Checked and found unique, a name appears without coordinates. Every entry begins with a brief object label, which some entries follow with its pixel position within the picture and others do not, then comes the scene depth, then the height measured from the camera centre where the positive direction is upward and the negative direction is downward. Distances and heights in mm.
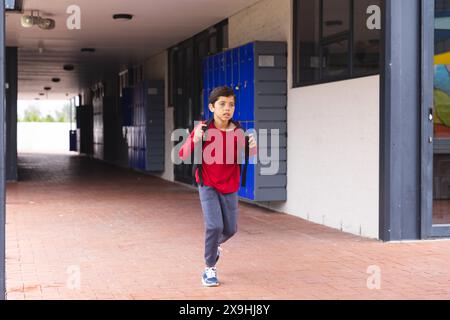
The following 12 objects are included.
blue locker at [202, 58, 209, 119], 11875 +836
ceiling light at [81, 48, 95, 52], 16969 +2047
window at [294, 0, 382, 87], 7605 +1099
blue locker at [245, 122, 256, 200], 9641 -624
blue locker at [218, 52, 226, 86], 10898 +987
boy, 5168 -291
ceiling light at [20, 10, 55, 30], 11508 +1881
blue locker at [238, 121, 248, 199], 10008 -844
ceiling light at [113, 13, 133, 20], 11711 +1979
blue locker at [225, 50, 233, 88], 10539 +983
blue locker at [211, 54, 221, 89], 11195 +1013
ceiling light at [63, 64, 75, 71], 21250 +2069
